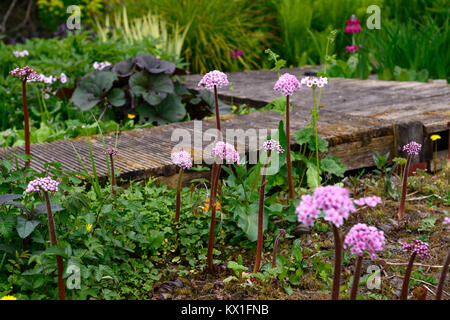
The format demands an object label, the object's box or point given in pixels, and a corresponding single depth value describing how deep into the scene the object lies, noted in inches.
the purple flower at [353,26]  204.4
